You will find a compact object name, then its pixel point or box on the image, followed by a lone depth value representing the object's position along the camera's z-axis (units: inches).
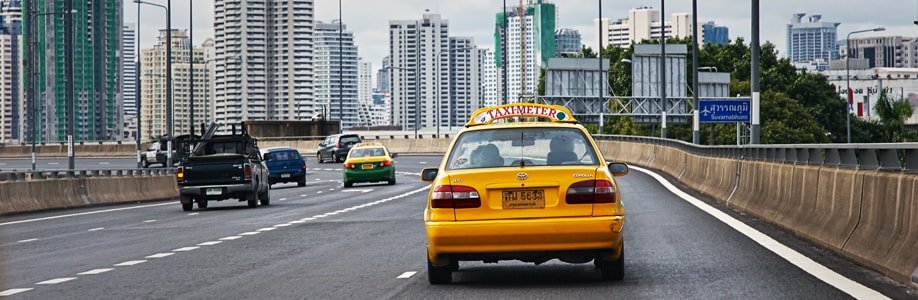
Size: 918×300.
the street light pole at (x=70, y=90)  1830.1
